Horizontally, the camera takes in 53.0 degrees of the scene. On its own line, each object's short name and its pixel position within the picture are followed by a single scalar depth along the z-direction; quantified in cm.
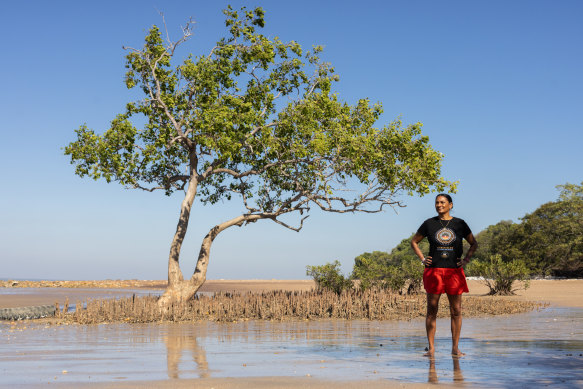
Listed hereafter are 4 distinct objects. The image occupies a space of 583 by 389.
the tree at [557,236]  4791
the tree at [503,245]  4959
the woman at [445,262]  855
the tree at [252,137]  2052
